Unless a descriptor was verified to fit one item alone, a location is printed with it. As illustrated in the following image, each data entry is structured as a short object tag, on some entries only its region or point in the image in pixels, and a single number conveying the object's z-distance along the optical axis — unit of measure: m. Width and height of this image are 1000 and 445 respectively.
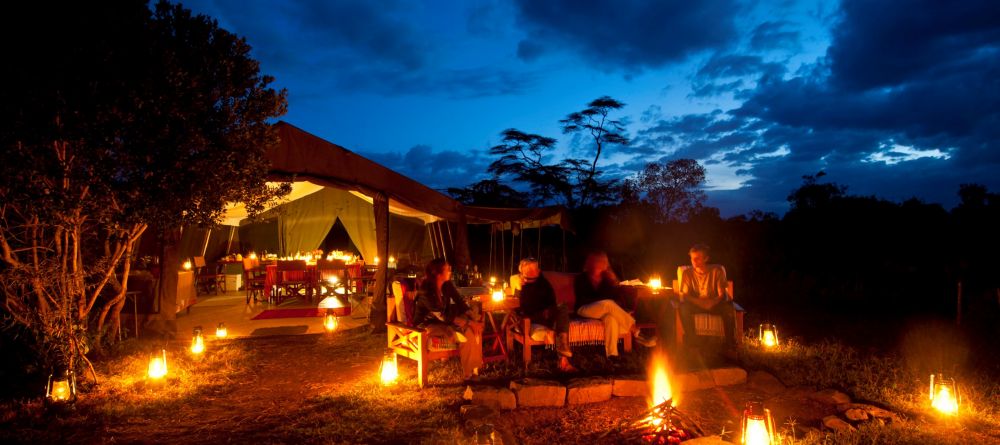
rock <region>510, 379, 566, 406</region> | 3.90
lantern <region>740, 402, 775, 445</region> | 2.85
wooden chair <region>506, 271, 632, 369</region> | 4.87
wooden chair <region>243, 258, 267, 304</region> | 9.03
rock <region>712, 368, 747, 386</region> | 4.41
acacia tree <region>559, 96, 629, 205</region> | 23.16
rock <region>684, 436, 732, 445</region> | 2.87
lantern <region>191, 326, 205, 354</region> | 5.63
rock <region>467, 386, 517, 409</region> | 3.84
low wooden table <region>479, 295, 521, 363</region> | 5.00
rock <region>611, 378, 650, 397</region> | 4.09
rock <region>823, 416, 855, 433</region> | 3.39
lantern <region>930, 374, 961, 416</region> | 3.59
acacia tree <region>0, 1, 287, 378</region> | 3.65
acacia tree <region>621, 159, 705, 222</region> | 17.34
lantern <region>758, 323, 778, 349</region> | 5.46
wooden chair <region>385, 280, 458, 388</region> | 4.43
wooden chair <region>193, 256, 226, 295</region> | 11.25
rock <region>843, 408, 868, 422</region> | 3.60
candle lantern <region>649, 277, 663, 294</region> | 6.34
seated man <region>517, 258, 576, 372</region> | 5.04
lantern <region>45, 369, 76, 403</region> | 3.97
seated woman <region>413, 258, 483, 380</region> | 4.61
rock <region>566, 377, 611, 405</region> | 3.95
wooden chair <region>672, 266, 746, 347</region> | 5.43
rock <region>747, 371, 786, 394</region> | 4.32
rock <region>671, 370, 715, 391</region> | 4.22
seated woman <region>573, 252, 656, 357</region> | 5.05
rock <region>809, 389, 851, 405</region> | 3.95
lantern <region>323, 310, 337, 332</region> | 6.82
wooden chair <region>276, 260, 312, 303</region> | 8.99
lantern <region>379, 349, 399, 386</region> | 4.52
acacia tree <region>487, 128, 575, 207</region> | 24.20
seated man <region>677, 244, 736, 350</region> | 5.49
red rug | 8.09
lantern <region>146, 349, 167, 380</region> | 4.57
